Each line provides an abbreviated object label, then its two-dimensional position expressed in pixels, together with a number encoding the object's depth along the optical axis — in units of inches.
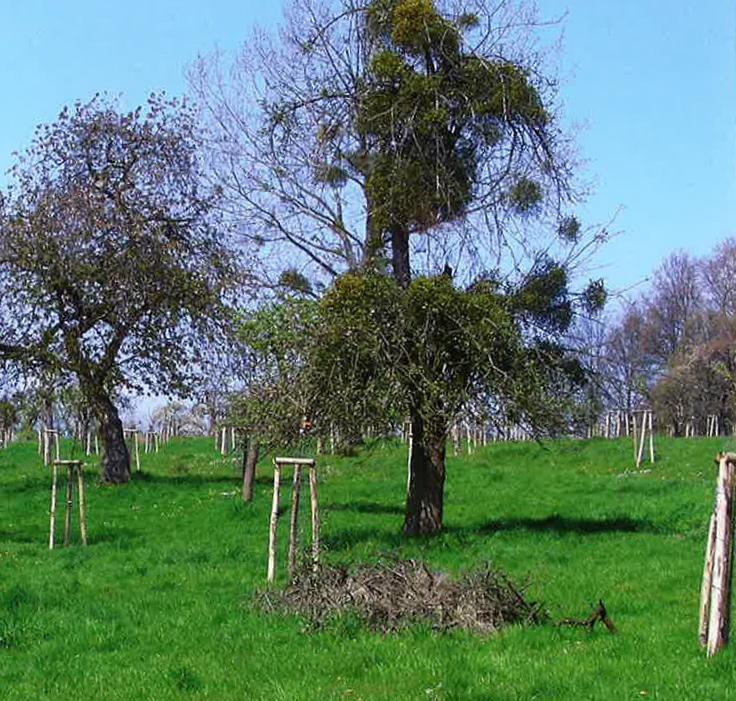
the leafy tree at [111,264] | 1224.2
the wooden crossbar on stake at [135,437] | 1528.1
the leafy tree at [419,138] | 784.9
